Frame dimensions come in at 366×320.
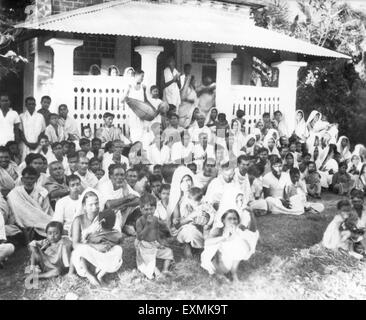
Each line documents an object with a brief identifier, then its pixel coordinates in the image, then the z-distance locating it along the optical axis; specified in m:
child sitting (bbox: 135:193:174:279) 5.30
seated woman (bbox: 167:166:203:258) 5.54
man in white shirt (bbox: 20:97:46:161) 6.10
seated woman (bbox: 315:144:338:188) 6.98
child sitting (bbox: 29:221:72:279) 5.07
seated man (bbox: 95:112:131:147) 6.49
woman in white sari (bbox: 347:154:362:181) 6.96
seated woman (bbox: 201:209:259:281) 5.40
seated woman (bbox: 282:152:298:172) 6.82
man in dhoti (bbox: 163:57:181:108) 7.02
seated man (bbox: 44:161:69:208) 5.53
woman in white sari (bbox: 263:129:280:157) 7.11
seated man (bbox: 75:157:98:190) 5.66
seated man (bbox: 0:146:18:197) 5.46
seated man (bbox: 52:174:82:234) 5.25
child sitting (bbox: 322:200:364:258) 5.90
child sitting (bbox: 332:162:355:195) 6.74
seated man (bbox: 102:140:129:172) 6.08
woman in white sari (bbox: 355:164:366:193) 6.77
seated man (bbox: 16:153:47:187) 5.57
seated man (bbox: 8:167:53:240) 5.34
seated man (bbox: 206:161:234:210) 5.73
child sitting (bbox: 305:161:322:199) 6.86
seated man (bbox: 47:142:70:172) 5.91
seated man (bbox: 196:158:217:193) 5.90
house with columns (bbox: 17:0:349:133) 6.37
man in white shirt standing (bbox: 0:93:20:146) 6.07
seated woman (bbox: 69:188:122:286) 5.09
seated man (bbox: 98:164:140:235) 5.51
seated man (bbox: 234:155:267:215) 6.22
